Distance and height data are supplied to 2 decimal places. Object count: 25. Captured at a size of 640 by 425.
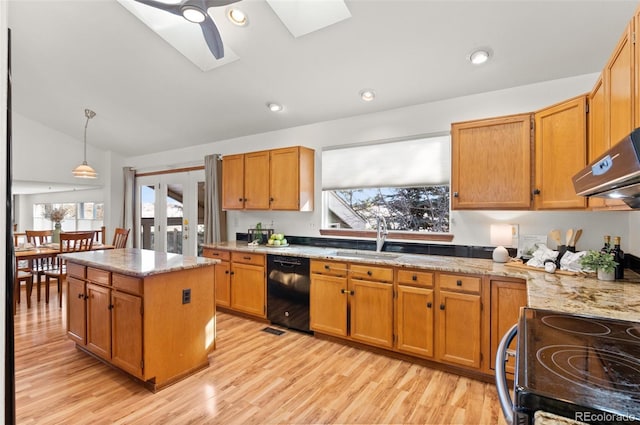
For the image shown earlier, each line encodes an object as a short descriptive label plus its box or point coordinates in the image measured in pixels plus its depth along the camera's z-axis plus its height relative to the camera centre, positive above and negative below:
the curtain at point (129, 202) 6.37 +0.20
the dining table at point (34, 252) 3.96 -0.55
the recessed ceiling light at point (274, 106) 3.72 +1.29
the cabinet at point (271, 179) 3.79 +0.43
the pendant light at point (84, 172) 4.21 +0.55
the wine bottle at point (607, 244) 2.17 -0.23
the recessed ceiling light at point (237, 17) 2.48 +1.62
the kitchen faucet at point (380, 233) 3.31 -0.23
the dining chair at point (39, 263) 4.32 -0.79
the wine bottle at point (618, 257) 2.05 -0.30
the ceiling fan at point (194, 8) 1.85 +1.26
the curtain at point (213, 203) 4.78 +0.13
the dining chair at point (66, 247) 4.16 -0.51
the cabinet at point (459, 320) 2.40 -0.87
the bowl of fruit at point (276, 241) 3.97 -0.38
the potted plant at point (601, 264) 1.98 -0.34
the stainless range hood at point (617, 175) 0.85 +0.13
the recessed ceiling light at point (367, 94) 3.21 +1.25
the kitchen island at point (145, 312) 2.22 -0.80
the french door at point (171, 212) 5.47 -0.01
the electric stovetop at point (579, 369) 0.68 -0.44
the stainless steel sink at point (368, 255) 3.09 -0.46
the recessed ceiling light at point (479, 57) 2.48 +1.28
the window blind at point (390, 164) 3.22 +0.55
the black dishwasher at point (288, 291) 3.30 -0.88
